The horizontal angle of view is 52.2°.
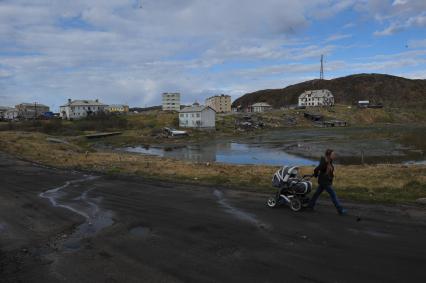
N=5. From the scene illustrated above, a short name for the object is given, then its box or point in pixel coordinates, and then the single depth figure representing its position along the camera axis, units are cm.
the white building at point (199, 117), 10938
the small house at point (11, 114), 19510
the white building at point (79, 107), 15938
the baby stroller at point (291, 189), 1398
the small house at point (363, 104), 19116
